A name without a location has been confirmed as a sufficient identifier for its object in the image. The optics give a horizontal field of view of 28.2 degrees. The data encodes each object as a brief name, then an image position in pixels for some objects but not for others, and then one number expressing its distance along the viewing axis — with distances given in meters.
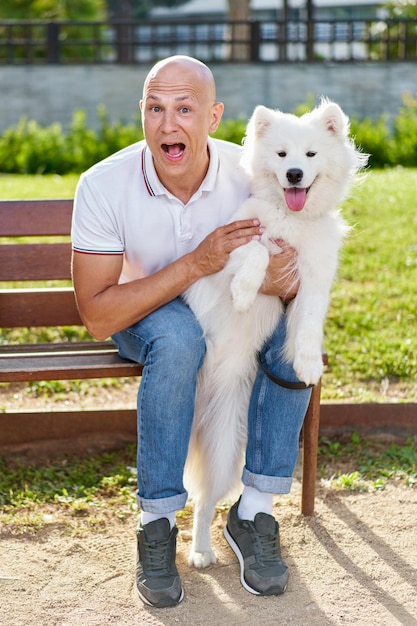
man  2.74
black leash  2.87
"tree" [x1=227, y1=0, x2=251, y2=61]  16.83
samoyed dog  2.92
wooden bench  3.64
